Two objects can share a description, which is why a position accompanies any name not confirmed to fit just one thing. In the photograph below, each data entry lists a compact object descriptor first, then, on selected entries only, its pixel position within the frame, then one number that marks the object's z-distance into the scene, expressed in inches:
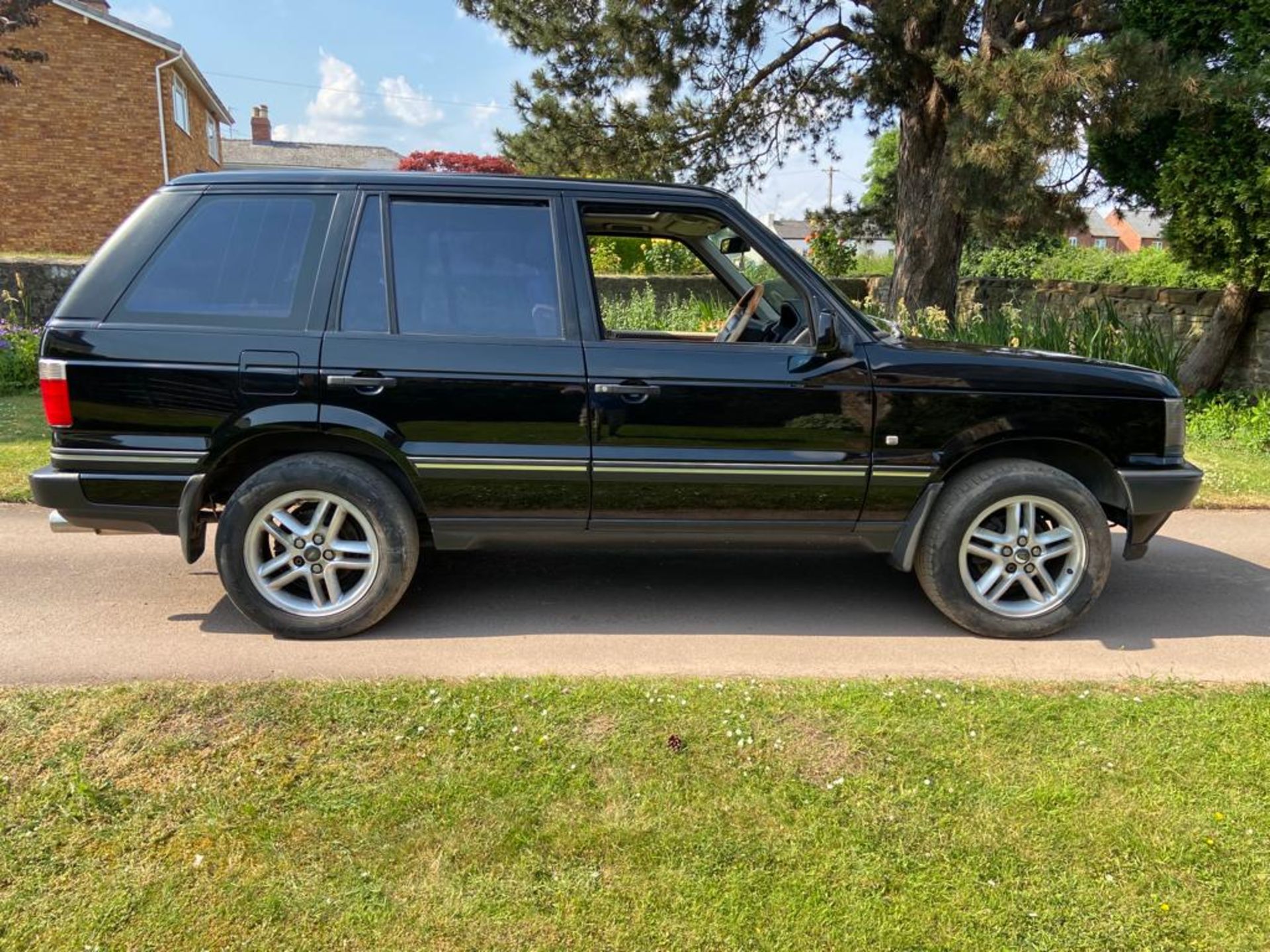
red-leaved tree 1138.0
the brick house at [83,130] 827.4
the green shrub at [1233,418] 344.5
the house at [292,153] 1729.8
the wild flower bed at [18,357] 421.7
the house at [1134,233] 2568.9
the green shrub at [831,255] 717.3
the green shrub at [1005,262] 1006.4
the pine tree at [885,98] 323.9
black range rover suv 148.9
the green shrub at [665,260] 642.8
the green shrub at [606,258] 634.2
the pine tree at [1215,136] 308.0
